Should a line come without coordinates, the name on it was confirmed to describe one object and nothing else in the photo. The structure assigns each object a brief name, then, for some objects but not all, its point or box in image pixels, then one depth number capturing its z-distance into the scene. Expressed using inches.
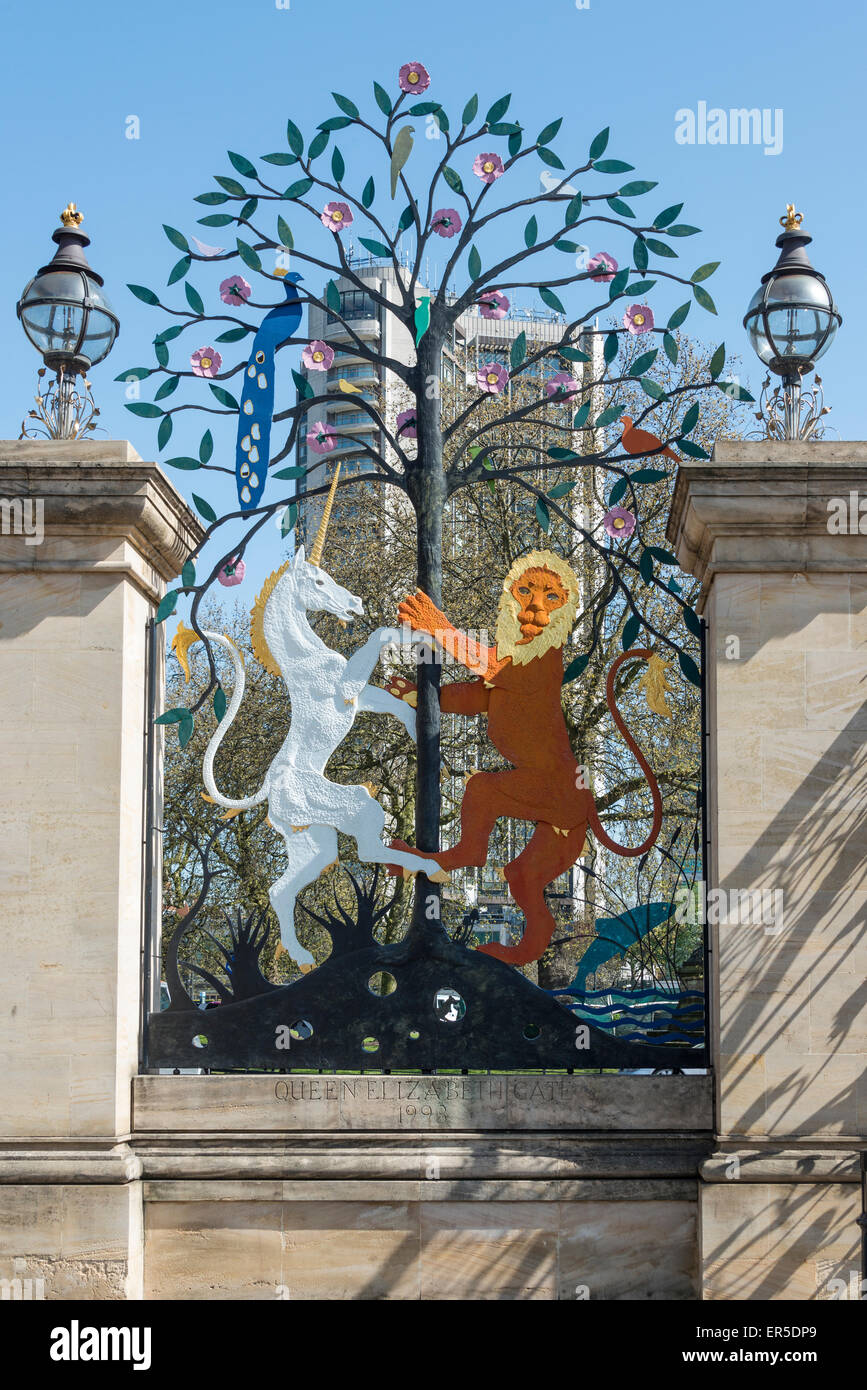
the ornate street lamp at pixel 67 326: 321.1
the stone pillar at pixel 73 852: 292.0
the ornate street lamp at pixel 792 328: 316.5
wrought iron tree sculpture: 331.0
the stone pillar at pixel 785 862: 287.9
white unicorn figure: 314.2
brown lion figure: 311.0
